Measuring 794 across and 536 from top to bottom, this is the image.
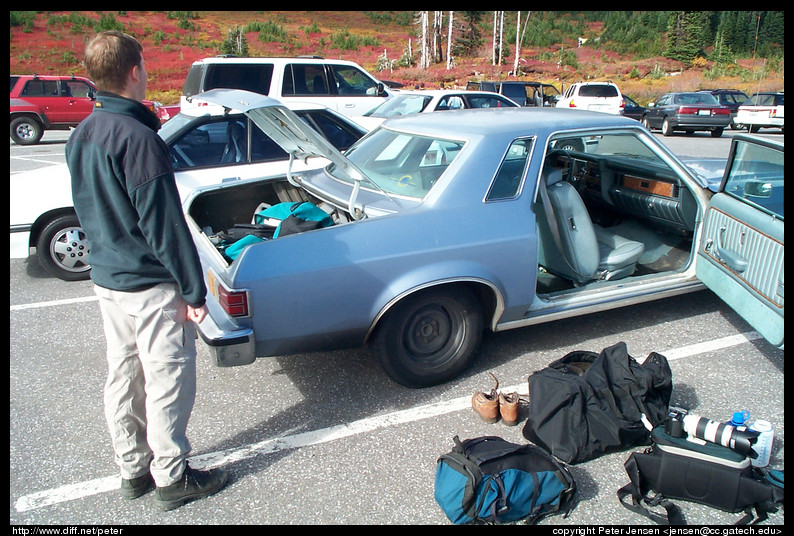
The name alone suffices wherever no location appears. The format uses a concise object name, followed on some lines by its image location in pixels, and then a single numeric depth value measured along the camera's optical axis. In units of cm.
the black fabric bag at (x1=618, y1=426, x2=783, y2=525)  252
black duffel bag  288
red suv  1560
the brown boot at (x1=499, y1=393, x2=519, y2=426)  316
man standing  223
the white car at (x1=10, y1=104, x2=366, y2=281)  521
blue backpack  246
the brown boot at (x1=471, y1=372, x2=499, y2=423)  319
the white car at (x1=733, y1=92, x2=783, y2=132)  1869
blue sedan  304
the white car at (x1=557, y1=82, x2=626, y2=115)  1962
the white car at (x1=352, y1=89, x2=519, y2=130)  1102
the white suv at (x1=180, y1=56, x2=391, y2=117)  1030
